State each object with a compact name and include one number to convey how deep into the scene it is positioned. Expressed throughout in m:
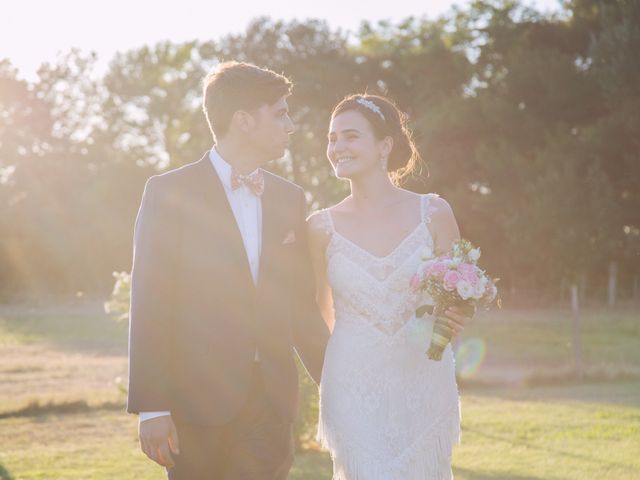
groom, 4.48
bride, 5.30
